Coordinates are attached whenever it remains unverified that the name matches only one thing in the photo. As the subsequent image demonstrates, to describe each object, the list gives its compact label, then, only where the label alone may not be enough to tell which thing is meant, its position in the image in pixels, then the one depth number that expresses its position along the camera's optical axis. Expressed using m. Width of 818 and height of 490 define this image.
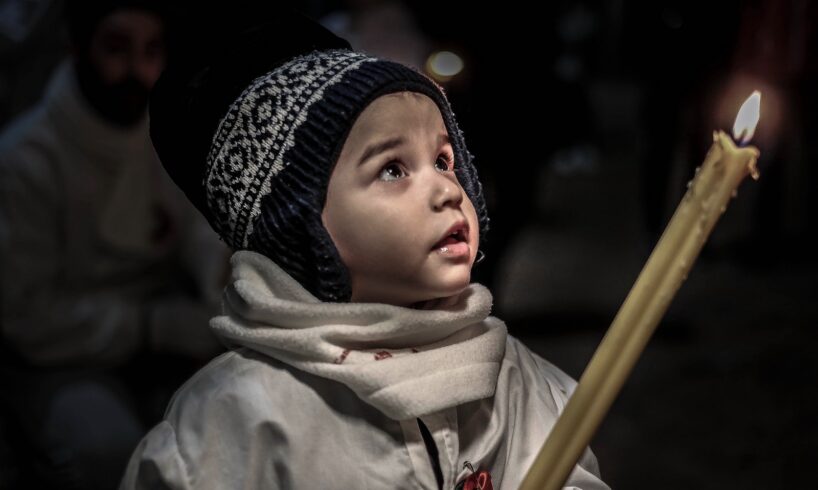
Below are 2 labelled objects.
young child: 1.64
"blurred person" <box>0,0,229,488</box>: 2.16
